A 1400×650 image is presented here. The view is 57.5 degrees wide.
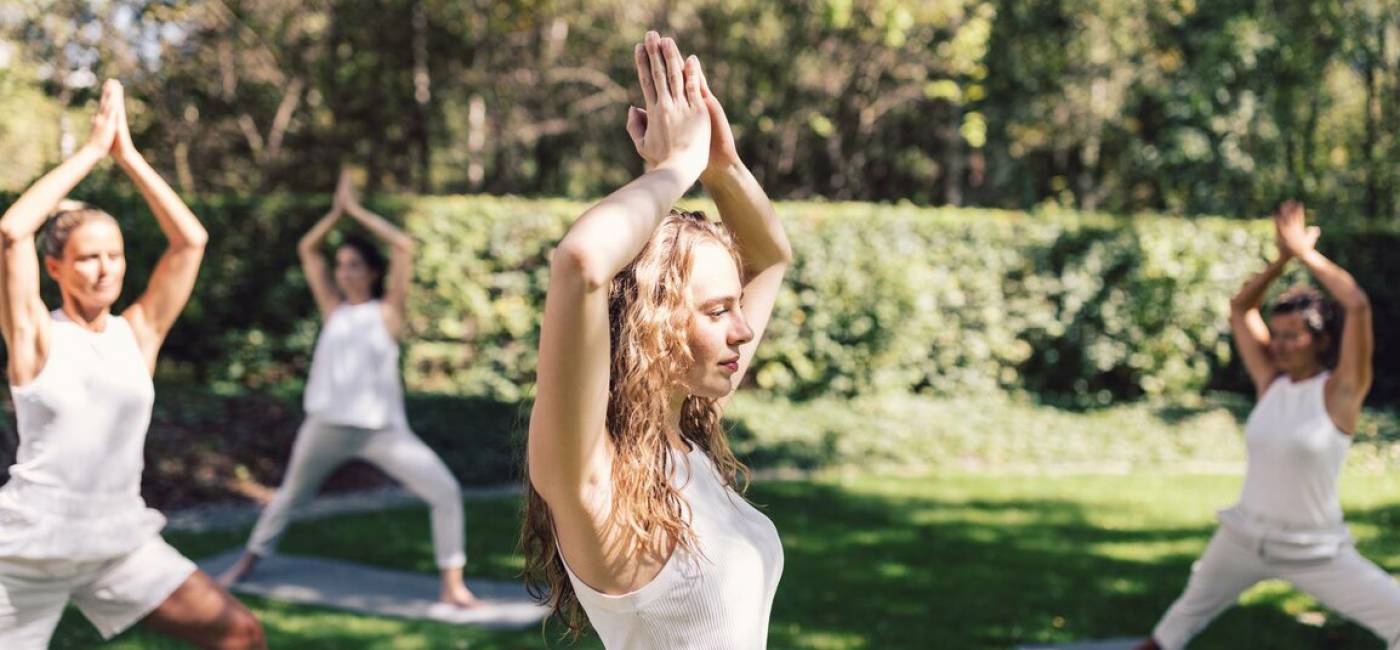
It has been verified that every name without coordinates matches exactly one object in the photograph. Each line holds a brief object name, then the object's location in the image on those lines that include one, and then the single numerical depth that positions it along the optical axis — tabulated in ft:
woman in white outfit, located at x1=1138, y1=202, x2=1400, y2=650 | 14.70
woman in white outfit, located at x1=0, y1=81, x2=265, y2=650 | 11.69
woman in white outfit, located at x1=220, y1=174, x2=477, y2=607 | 20.44
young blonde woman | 6.32
